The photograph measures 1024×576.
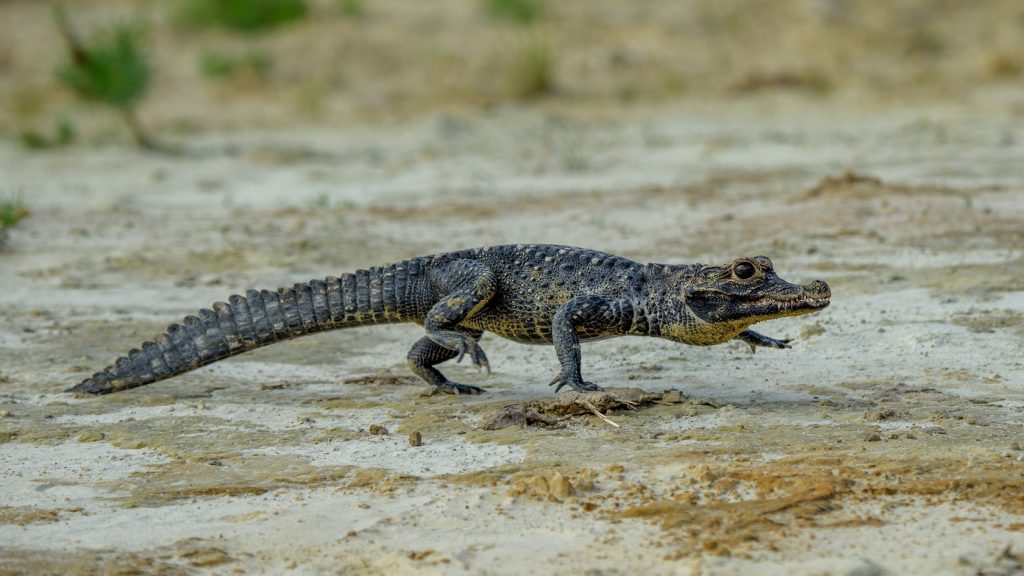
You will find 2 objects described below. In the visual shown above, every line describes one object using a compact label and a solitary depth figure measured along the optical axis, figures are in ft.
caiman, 36.76
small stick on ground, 34.47
